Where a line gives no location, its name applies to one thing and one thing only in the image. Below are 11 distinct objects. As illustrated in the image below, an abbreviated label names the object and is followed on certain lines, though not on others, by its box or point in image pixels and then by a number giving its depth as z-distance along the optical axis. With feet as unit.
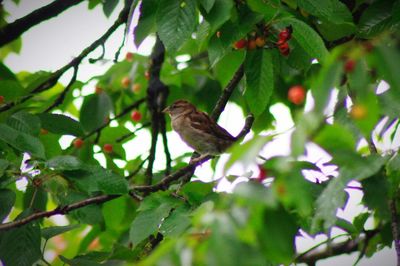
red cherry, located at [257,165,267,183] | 15.74
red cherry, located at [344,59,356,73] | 13.12
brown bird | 42.86
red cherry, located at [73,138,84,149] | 35.43
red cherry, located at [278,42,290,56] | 27.48
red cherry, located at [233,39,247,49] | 27.63
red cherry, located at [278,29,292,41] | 26.32
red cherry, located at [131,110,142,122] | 47.26
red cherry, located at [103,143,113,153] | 37.40
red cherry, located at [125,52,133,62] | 46.91
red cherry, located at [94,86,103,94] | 38.80
